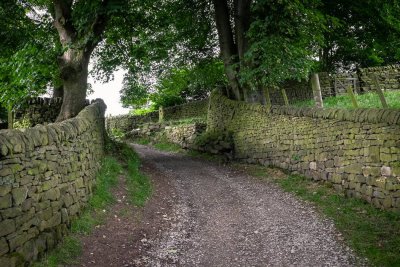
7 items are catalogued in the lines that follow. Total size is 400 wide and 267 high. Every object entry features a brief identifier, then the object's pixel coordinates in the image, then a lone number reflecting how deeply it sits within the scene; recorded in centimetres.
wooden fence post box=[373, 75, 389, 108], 930
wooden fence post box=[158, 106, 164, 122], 2865
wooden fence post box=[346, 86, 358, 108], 1013
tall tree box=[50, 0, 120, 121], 1170
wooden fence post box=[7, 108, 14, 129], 897
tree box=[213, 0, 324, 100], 1283
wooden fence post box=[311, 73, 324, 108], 1162
